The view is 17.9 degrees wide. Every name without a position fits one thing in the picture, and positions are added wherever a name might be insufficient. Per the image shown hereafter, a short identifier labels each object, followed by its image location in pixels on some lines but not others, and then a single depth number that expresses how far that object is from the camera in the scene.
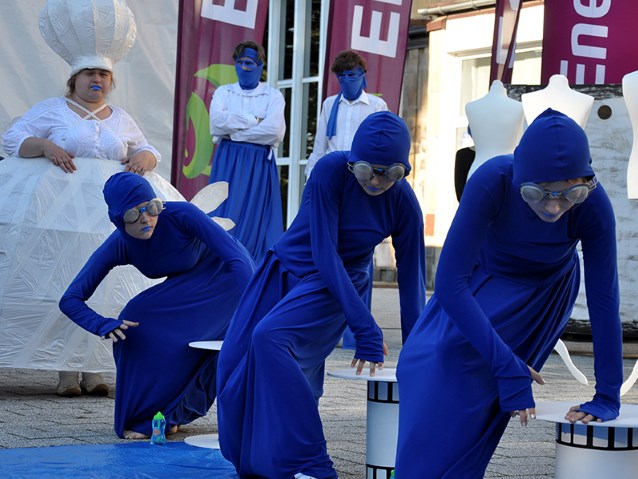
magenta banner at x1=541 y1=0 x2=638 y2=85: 15.67
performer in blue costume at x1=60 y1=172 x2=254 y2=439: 9.25
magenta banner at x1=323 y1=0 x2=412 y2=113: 16.28
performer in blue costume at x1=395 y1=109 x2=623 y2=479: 5.54
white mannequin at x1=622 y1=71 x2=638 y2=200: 10.90
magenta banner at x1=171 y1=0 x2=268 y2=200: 16.24
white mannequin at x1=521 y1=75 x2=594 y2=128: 11.96
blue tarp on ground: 7.78
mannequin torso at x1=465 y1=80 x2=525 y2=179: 11.75
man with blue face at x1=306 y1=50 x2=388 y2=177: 15.19
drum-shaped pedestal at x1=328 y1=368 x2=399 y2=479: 7.17
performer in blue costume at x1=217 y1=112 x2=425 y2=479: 7.17
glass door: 26.79
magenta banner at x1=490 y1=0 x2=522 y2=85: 16.15
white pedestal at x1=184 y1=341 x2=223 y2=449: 8.71
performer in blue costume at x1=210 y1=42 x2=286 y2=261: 15.66
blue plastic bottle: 9.04
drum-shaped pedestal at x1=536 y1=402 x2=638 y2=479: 5.48
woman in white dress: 10.85
